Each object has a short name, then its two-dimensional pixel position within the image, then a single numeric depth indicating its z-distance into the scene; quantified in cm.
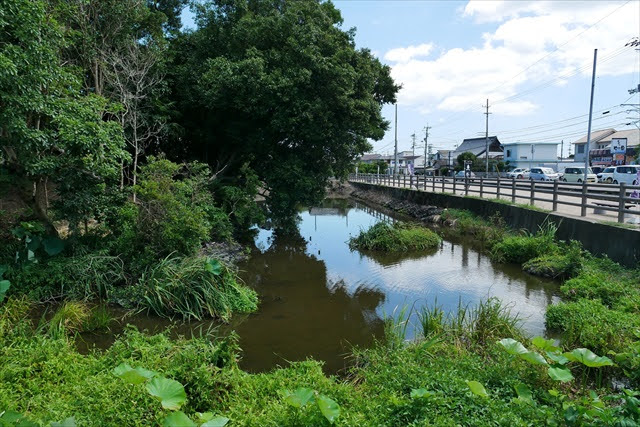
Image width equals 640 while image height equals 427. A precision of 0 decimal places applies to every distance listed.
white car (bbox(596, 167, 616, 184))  2997
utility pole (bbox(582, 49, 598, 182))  3003
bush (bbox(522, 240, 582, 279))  997
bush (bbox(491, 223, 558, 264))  1160
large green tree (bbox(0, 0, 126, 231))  749
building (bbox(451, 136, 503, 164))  6969
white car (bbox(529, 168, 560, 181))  3636
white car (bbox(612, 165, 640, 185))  2711
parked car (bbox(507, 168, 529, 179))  4208
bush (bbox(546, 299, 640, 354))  559
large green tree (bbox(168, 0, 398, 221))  1418
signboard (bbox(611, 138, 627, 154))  3491
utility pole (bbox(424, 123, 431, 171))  6861
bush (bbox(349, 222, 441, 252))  1488
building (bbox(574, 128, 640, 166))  5069
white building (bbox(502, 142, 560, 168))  6550
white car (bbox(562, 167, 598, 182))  3246
